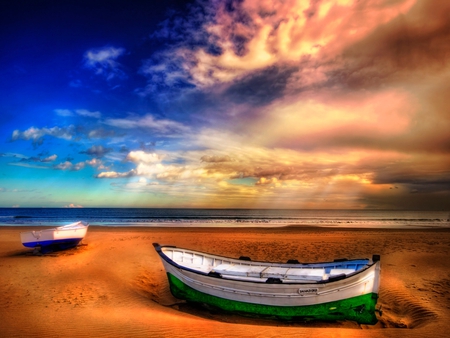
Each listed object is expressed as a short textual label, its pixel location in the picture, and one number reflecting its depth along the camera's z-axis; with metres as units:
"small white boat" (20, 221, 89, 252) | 16.02
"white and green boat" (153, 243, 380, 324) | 7.79
